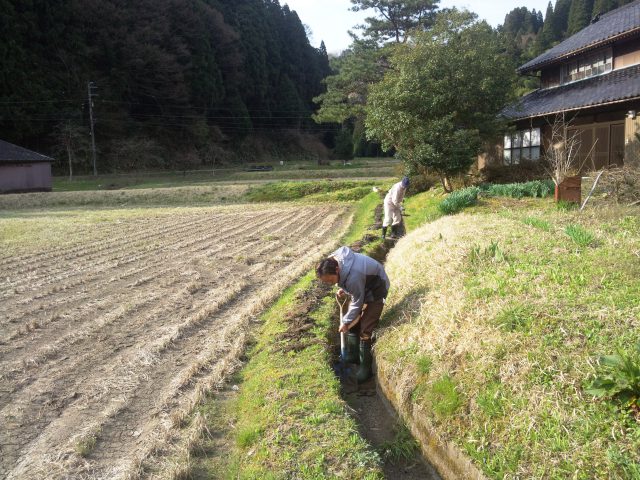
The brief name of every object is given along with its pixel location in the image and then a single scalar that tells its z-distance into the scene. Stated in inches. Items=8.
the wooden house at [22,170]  1182.9
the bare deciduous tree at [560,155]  365.4
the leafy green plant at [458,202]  417.7
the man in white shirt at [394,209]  386.6
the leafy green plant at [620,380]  118.4
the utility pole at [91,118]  1453.0
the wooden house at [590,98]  534.9
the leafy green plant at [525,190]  413.1
